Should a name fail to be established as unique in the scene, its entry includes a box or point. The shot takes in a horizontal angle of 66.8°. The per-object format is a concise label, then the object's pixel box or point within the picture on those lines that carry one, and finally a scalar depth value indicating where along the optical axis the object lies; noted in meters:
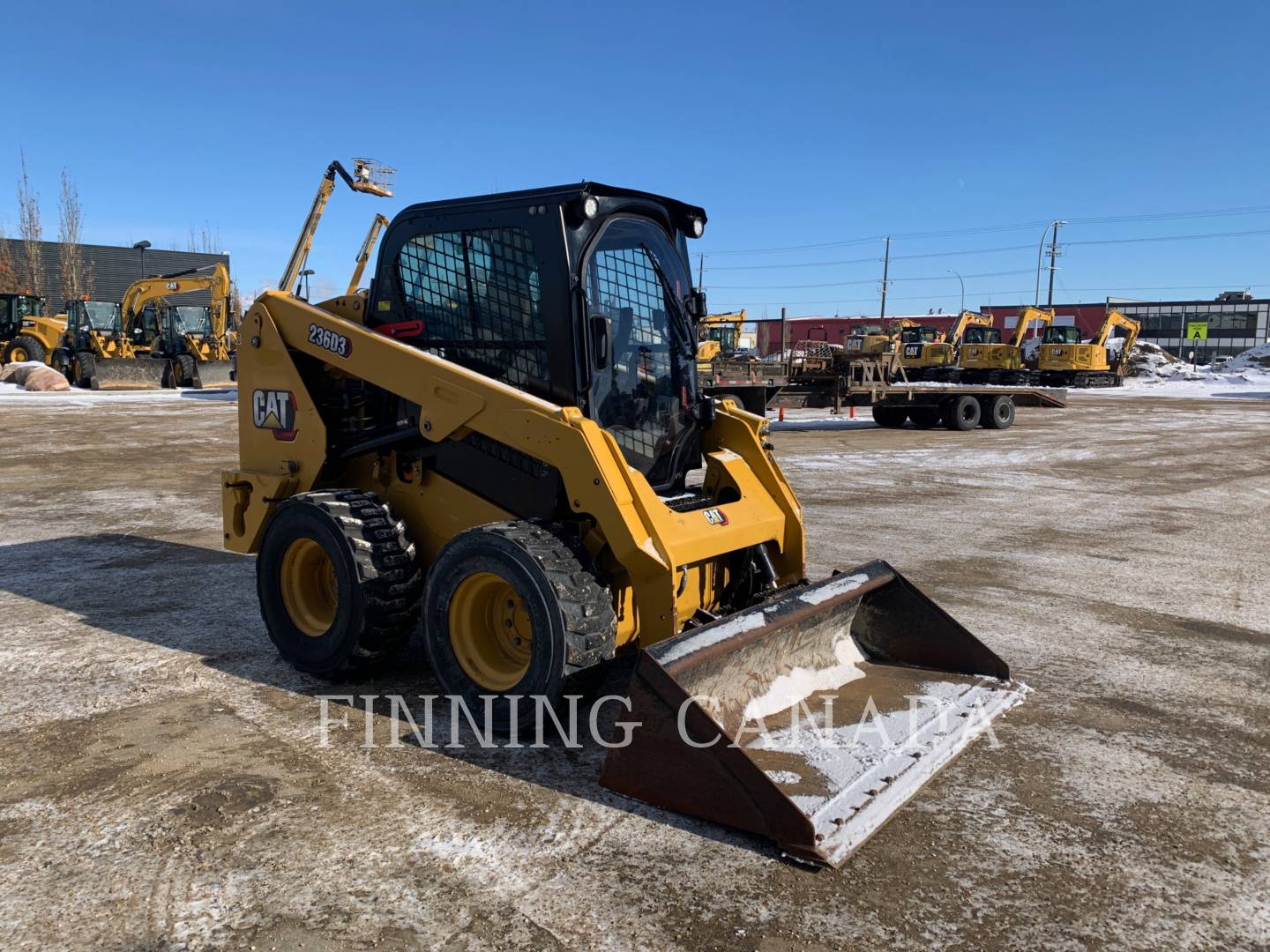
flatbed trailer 20.27
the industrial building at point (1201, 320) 74.38
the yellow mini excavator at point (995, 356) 37.47
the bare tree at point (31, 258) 49.84
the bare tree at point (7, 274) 49.09
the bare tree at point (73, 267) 50.75
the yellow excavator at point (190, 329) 30.19
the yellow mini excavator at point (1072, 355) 37.66
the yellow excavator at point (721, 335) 29.56
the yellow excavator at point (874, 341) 26.53
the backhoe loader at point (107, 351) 29.55
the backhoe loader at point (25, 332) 32.09
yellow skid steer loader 3.74
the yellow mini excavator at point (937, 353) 39.03
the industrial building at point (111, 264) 52.59
